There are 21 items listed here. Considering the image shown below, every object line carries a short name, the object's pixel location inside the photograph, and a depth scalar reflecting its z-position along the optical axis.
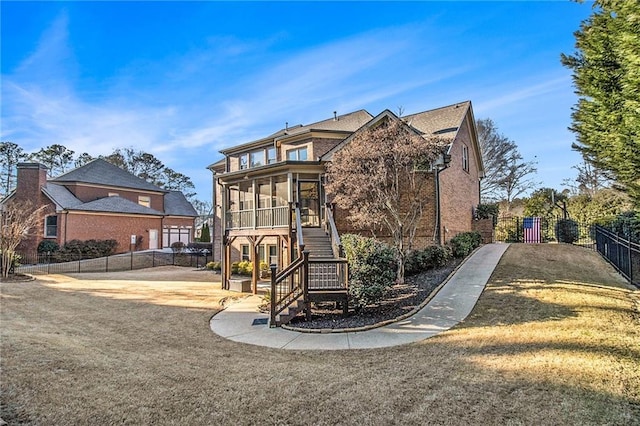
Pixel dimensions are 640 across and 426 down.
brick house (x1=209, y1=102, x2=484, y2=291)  16.00
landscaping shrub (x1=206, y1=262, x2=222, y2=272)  23.08
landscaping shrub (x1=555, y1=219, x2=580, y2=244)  19.66
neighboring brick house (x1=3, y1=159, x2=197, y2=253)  28.47
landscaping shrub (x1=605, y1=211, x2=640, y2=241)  13.32
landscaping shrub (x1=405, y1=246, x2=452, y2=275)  13.45
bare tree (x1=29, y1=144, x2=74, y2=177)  51.06
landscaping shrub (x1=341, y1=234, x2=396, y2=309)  9.22
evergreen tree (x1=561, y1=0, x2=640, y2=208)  8.89
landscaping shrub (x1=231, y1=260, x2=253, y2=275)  19.94
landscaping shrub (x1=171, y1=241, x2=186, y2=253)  30.36
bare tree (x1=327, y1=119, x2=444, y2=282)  12.25
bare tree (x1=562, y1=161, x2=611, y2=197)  31.23
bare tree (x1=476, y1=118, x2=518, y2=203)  33.72
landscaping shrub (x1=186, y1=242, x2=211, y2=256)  29.33
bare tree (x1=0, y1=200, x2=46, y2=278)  18.00
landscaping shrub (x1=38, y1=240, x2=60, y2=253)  26.91
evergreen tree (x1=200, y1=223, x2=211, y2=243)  34.44
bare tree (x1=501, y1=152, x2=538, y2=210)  33.62
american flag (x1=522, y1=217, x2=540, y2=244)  21.12
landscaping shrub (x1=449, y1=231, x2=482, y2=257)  15.70
